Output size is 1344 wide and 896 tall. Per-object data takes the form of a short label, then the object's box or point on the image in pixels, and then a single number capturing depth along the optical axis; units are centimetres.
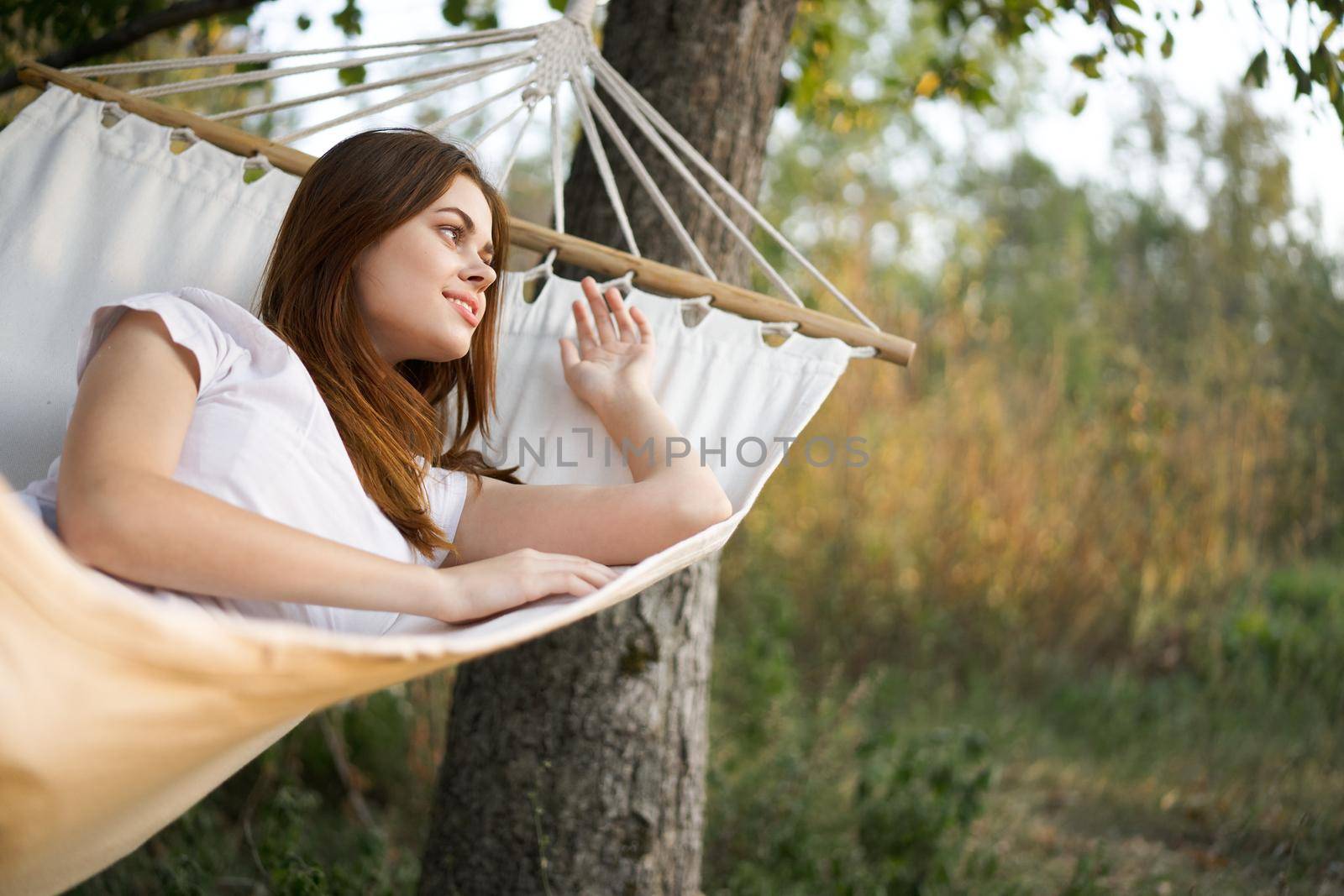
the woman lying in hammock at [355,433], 100
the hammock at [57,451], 74
